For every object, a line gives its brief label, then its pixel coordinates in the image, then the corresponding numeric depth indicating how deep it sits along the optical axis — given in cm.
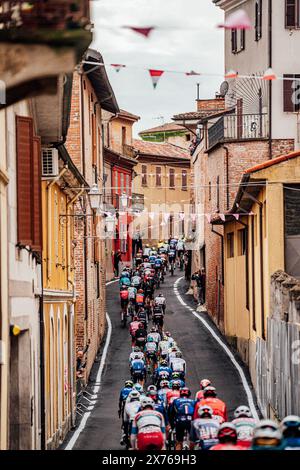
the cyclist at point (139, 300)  5375
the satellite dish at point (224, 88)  5972
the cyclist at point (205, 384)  2985
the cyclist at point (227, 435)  1656
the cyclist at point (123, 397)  3122
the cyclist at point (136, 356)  4009
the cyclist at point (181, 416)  2778
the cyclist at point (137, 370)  3934
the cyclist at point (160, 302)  5284
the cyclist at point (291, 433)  1564
